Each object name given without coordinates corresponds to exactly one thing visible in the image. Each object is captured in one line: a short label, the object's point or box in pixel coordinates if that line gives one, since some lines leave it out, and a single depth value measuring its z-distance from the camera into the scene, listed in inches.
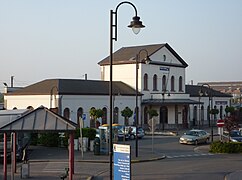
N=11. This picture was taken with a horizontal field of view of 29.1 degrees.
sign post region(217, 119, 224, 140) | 1358.3
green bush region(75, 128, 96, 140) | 1308.6
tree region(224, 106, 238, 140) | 1346.0
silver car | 1574.8
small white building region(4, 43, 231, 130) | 2144.4
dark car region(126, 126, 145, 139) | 1733.6
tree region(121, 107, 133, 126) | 2268.7
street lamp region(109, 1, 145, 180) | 619.5
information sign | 539.8
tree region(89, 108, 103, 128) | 2064.5
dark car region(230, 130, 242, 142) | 1542.8
